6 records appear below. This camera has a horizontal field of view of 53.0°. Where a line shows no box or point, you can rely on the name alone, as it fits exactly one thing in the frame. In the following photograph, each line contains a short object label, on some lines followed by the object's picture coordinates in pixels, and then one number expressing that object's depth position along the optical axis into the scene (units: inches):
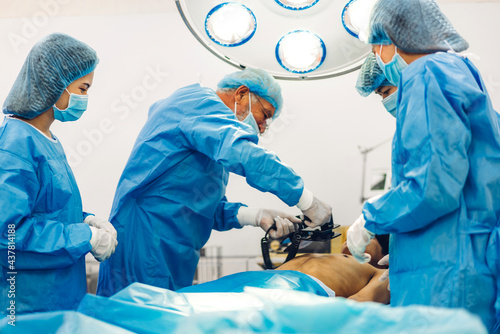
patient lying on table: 75.0
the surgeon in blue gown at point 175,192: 79.3
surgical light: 71.8
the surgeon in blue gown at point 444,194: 51.4
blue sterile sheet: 39.4
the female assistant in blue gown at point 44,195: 65.9
